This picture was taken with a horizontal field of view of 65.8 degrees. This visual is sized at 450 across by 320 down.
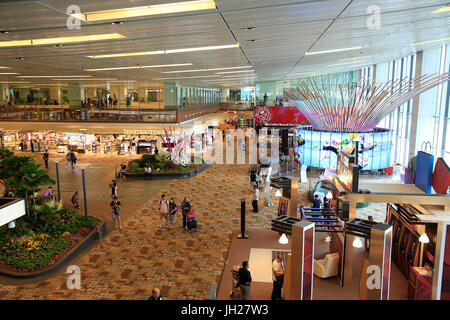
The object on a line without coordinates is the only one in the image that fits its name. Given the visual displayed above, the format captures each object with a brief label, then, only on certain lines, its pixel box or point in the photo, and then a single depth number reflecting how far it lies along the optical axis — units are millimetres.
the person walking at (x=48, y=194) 14692
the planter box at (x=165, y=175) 21547
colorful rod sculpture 15680
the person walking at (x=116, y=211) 12219
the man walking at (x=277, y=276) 7484
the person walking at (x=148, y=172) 21220
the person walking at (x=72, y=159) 24500
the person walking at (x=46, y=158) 24234
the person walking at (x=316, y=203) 12695
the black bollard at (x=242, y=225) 11461
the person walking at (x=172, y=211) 12656
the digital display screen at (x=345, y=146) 17531
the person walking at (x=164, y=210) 12393
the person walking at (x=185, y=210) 12375
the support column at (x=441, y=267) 7180
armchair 8664
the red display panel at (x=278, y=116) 26533
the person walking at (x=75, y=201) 14625
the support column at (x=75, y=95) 29000
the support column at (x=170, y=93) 26547
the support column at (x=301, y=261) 6801
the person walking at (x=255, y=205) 14289
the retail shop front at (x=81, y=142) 30344
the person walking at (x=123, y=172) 21125
